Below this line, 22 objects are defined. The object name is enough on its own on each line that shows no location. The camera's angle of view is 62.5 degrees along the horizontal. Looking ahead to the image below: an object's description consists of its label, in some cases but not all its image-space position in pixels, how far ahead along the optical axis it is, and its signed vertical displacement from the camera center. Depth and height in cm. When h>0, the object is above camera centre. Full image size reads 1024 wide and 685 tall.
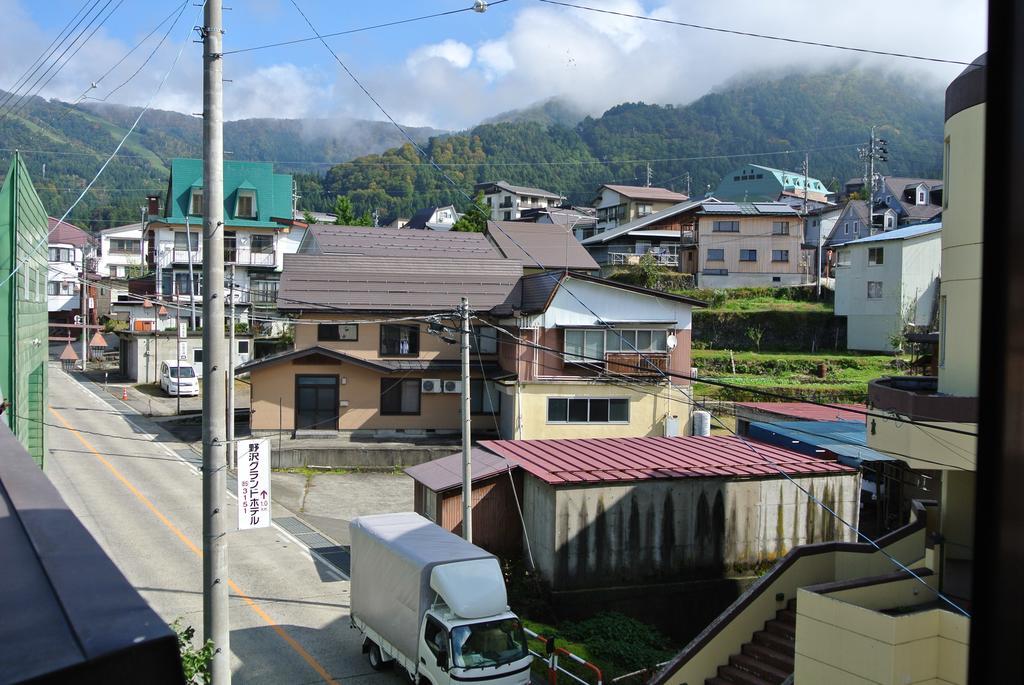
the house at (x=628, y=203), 7362 +1043
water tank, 2748 -336
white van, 3981 -302
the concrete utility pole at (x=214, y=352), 841 -36
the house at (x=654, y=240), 5944 +595
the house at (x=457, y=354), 2917 -127
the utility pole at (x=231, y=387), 2442 -209
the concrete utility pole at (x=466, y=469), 1617 -291
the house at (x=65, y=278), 6544 +284
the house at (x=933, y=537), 1039 -310
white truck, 1223 -448
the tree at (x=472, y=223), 5938 +679
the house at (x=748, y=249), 5503 +475
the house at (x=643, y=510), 1734 -407
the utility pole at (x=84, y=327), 4844 -74
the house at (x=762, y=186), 9912 +1656
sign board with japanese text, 1402 -282
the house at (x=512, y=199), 9306 +1357
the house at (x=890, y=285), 4212 +196
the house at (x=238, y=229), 5138 +543
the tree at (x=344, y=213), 6397 +797
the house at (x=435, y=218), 9012 +1093
